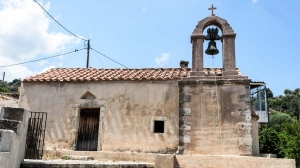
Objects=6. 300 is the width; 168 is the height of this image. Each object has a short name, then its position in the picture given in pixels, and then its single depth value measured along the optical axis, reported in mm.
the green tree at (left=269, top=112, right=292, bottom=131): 33906
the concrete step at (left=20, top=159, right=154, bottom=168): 4965
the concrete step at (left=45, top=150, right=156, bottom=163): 8430
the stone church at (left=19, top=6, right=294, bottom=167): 8383
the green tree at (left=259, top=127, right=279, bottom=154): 15820
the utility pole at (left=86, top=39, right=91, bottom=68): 22625
